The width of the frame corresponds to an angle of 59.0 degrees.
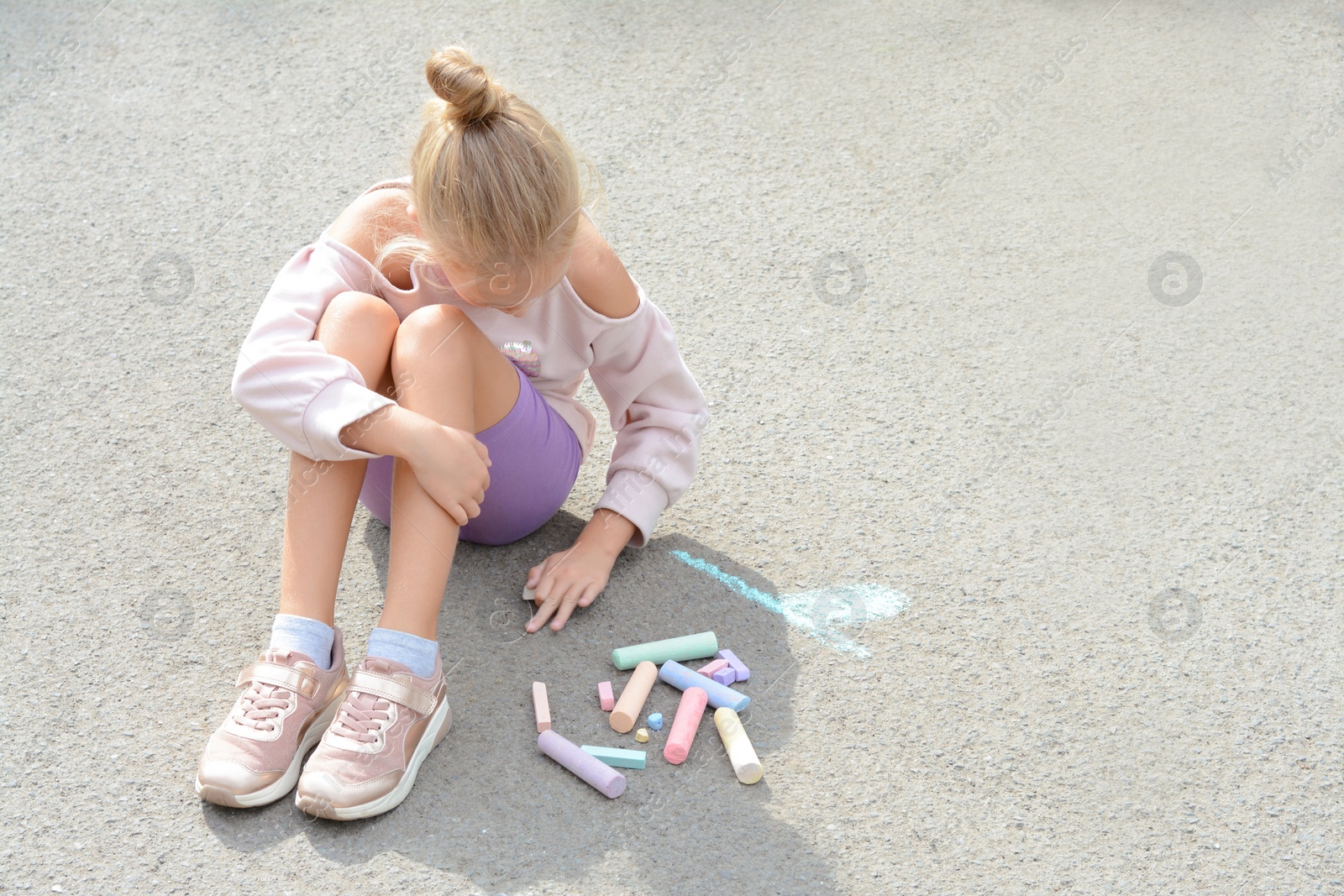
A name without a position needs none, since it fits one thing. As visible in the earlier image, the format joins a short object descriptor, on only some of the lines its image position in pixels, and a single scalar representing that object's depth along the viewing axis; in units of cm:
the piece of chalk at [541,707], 208
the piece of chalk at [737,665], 223
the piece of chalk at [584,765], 197
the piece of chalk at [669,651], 223
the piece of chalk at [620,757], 203
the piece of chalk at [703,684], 215
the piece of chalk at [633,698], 210
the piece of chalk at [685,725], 206
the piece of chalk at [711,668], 222
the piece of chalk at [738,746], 202
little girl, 185
